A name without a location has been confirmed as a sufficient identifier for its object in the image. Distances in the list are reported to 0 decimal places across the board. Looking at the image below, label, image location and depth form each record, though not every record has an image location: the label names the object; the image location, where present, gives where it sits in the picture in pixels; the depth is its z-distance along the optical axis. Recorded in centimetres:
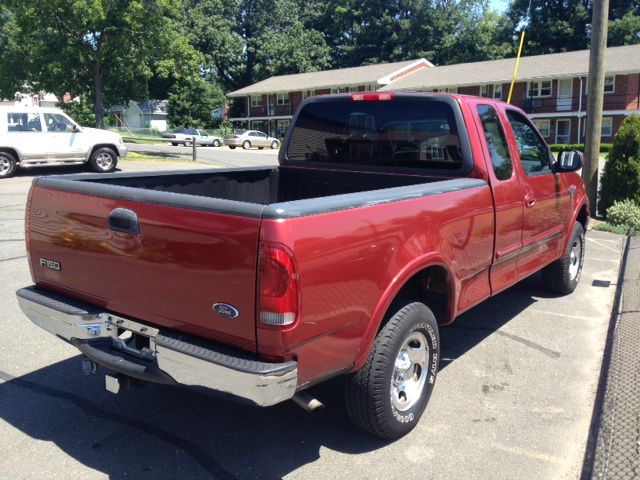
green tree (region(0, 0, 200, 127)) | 2178
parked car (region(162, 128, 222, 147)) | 4288
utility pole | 1040
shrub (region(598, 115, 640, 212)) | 1058
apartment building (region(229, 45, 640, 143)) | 4100
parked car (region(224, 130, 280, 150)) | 4447
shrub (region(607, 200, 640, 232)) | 1012
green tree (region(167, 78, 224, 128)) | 5703
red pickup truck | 278
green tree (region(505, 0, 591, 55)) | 5838
